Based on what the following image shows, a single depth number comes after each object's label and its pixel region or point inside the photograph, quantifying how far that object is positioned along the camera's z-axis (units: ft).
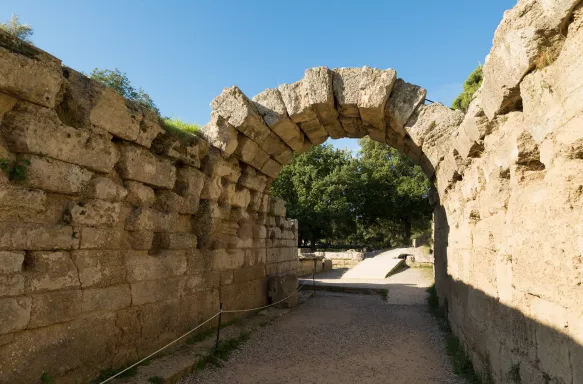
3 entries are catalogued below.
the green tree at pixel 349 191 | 92.07
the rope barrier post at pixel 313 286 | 36.32
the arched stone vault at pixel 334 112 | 19.33
